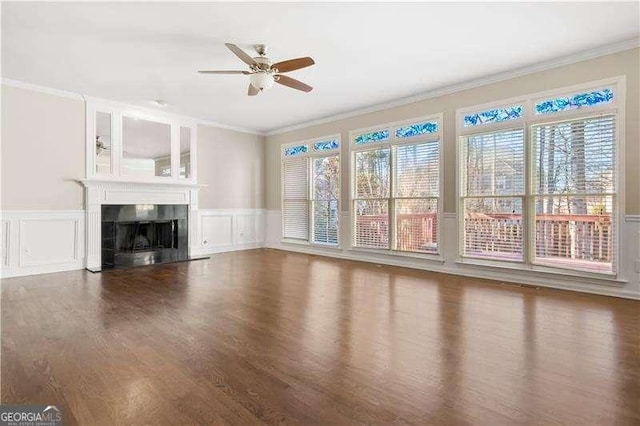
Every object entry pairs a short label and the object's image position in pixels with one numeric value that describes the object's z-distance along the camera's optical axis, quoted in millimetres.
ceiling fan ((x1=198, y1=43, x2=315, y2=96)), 3816
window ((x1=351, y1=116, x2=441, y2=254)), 5742
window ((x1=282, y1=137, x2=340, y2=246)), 7273
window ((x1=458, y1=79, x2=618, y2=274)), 4160
